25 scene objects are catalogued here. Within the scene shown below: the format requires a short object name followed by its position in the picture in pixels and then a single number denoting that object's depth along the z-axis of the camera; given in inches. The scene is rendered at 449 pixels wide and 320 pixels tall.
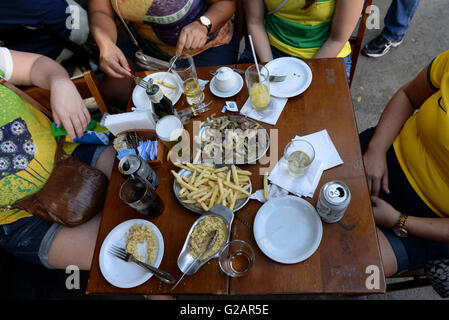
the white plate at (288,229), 50.1
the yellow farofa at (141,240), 53.5
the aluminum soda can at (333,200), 45.7
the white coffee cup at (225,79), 68.1
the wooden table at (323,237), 47.7
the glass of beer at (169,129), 59.5
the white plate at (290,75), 68.2
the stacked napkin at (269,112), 65.9
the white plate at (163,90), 73.5
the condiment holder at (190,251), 49.4
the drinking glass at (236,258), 49.9
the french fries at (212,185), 54.8
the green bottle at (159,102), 63.9
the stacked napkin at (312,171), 56.1
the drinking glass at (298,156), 56.7
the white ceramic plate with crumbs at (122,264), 51.8
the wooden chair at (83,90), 71.0
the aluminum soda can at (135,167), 53.8
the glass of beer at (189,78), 69.4
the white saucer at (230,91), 70.9
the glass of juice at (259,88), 65.9
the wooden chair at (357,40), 80.7
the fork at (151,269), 48.4
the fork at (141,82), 73.6
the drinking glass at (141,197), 52.4
